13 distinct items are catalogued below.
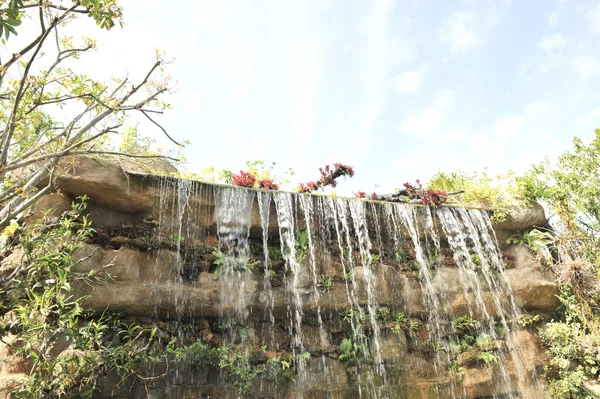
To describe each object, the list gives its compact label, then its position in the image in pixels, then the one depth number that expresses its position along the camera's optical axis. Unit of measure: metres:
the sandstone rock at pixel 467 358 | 8.56
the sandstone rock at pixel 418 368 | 7.96
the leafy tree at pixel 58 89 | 3.43
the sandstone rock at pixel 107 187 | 6.58
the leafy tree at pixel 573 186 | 10.55
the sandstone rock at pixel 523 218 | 10.30
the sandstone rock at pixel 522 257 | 10.03
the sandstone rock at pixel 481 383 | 8.22
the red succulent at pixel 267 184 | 8.64
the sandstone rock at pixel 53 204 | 6.28
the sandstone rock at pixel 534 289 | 9.65
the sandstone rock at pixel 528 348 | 8.96
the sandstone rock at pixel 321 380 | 7.00
